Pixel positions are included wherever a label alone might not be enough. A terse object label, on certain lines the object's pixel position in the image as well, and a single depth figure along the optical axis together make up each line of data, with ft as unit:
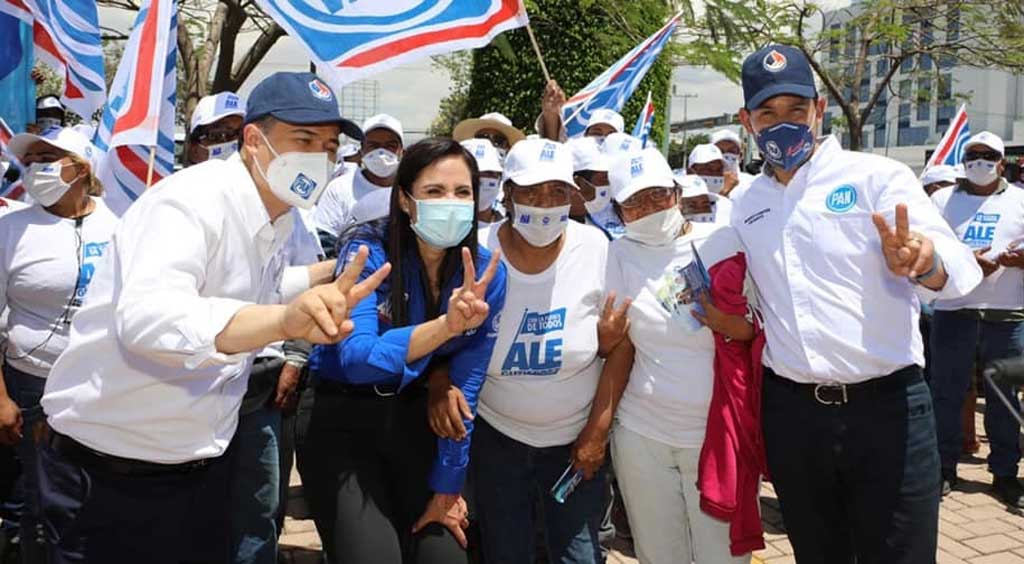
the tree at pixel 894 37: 41.68
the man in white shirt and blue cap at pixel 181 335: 6.23
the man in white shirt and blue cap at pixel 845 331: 9.07
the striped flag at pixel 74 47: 15.02
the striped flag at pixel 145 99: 12.92
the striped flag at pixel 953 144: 29.96
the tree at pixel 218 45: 33.04
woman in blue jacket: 8.87
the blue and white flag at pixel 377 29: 12.50
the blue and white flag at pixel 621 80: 21.98
